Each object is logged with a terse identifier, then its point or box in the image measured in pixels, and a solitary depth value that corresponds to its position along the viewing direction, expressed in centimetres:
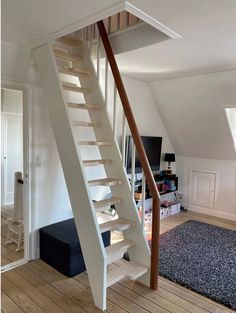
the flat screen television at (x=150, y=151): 426
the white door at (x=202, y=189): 502
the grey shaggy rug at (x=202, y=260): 257
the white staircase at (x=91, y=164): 229
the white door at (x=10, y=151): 517
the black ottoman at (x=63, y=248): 271
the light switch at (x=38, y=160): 304
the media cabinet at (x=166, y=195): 465
